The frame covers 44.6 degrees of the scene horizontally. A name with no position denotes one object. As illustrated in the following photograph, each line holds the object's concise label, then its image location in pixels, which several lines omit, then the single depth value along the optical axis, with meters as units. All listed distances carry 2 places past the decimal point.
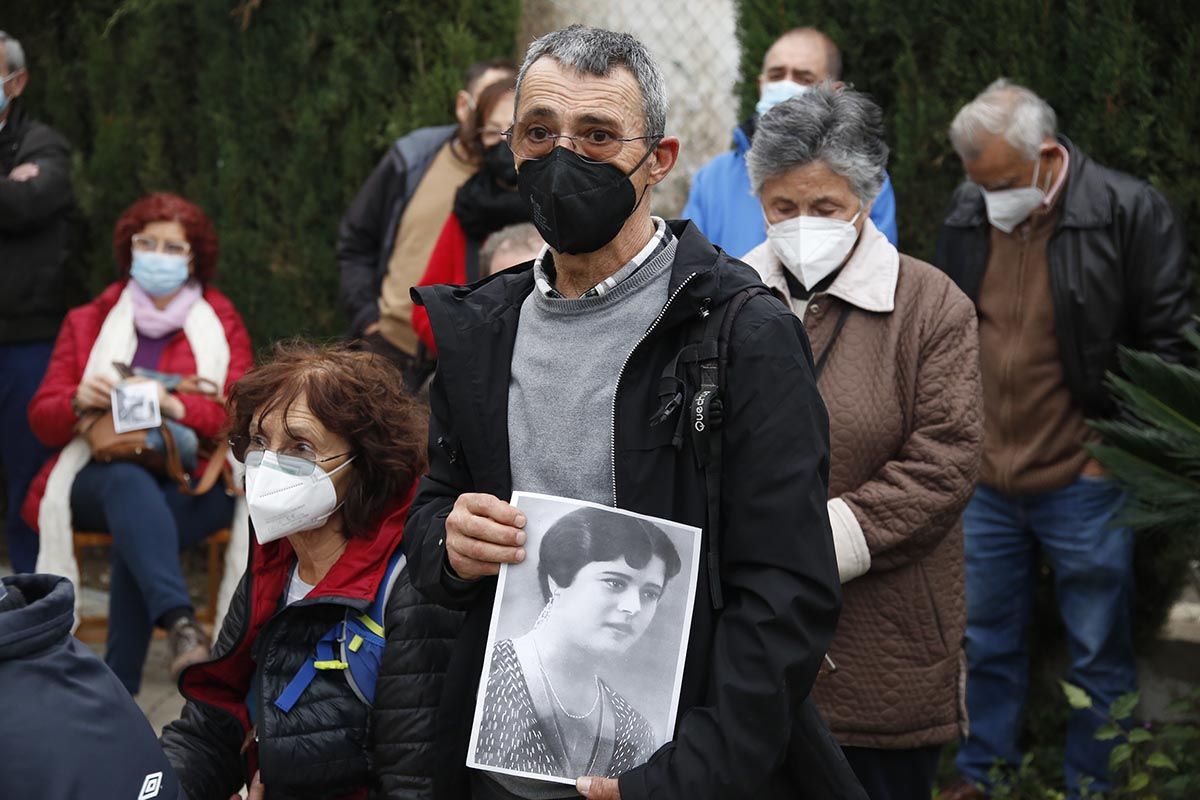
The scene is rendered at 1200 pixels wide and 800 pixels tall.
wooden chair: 5.86
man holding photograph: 2.07
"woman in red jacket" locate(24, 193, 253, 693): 5.58
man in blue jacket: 4.52
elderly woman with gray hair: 3.27
